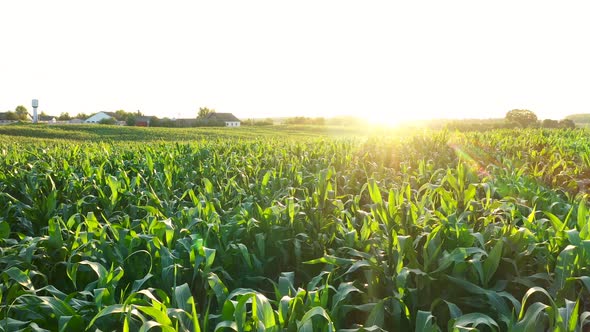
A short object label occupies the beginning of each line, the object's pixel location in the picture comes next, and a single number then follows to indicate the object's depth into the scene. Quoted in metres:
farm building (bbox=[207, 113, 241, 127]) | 108.69
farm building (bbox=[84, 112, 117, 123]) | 126.21
